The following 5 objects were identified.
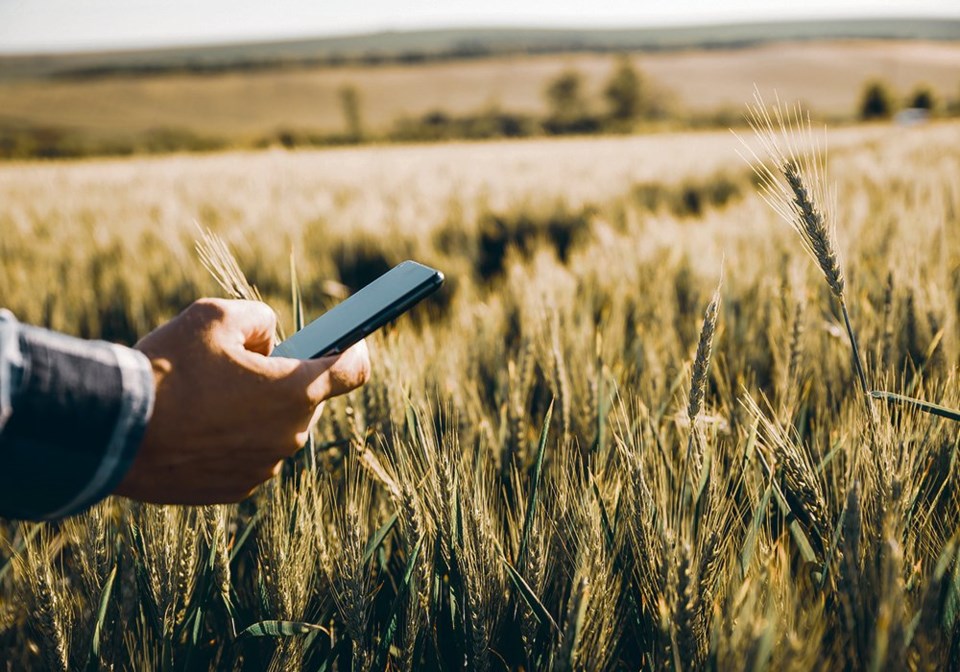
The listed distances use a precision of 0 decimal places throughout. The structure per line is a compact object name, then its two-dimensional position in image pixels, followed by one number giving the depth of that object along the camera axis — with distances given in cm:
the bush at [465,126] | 2808
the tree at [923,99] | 4153
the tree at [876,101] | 3978
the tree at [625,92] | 4509
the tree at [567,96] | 4261
